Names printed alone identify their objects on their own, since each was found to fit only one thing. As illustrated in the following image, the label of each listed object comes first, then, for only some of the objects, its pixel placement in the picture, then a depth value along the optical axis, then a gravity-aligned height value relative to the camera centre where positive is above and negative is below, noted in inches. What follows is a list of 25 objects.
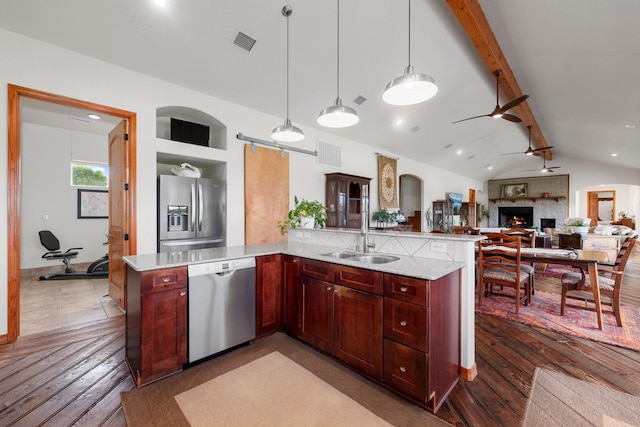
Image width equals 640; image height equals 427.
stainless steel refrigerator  137.9 -1.2
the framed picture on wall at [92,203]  219.0 +6.1
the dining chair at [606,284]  111.2 -32.8
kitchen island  66.2 -28.5
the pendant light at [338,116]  80.9 +30.4
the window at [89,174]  215.7 +30.6
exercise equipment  188.5 -38.8
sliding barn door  170.2 +12.0
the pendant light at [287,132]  101.0 +30.6
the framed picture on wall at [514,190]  482.6 +39.8
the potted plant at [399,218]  295.2 -7.4
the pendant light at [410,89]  63.8 +31.7
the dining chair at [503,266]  125.6 -27.5
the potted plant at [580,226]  256.1 -14.4
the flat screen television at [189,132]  149.3 +45.9
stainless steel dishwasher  84.2 -32.2
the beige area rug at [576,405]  63.0 -49.9
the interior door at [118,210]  129.9 +0.1
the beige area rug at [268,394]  63.9 -50.7
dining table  113.0 -21.4
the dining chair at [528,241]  139.8 -19.6
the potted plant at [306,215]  129.4 -1.9
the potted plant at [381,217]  266.4 -5.7
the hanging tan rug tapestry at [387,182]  274.1 +31.4
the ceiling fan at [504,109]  157.0 +64.6
